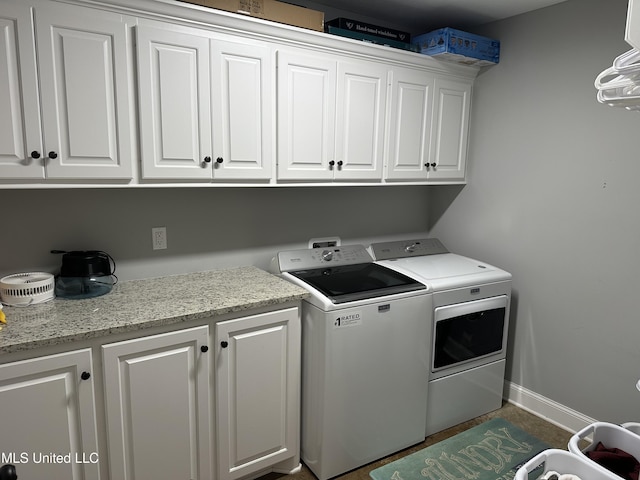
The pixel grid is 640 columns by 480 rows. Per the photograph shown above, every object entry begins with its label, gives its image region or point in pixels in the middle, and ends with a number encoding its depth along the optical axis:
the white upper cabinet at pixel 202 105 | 1.87
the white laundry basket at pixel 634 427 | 1.50
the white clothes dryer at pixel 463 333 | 2.46
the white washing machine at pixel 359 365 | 2.10
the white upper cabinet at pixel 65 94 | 1.61
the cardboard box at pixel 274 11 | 1.97
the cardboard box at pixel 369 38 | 2.37
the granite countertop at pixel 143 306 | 1.55
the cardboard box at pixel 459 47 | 2.57
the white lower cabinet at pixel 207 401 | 1.71
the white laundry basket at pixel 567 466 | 1.23
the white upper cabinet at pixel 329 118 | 2.22
